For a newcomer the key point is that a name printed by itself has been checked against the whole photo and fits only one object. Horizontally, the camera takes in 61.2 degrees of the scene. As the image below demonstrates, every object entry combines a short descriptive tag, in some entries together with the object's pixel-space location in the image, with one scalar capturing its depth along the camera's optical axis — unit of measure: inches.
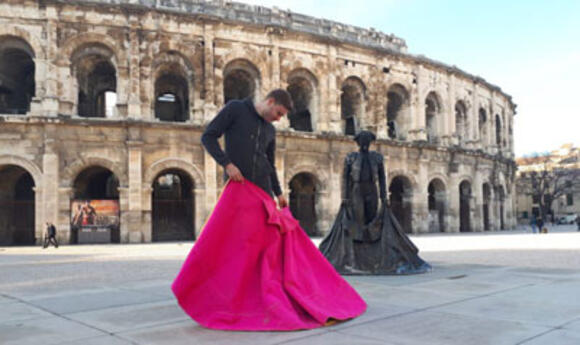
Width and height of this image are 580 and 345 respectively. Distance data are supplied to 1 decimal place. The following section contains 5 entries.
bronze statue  295.9
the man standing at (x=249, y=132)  167.8
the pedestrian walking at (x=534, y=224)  1126.2
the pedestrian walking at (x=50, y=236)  698.8
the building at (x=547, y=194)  2313.0
